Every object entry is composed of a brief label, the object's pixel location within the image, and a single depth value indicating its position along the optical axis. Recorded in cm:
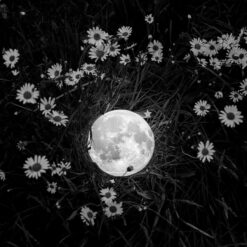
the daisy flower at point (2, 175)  137
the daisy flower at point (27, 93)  147
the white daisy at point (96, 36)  167
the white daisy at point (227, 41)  168
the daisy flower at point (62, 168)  140
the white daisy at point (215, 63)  164
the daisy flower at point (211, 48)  164
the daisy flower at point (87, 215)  135
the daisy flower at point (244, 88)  160
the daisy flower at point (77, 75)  158
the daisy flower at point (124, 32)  172
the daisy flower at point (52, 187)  139
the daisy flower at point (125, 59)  165
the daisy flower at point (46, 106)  148
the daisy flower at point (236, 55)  162
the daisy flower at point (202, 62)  162
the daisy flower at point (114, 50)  165
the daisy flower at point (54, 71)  159
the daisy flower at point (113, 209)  136
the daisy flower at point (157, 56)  167
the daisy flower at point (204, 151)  149
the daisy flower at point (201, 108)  157
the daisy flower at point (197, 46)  167
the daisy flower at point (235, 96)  160
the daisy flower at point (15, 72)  151
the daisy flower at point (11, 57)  159
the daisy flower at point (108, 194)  139
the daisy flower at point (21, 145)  143
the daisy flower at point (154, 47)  168
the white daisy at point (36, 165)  136
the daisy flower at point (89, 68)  160
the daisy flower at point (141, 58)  158
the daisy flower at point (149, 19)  170
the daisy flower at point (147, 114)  158
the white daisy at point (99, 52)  160
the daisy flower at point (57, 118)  145
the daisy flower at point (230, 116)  154
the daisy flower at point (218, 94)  159
